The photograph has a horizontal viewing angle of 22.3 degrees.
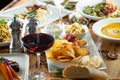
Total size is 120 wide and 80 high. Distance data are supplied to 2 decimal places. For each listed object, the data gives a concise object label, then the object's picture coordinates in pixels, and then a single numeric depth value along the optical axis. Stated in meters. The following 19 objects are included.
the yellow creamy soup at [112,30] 1.54
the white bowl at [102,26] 1.46
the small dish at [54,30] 1.50
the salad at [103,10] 1.84
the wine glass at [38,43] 1.14
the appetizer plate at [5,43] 1.41
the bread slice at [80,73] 0.95
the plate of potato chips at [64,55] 1.20
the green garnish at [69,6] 1.93
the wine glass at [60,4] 1.75
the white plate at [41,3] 1.77
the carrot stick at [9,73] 1.11
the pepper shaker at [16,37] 1.36
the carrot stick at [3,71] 1.10
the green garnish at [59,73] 1.18
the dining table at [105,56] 1.22
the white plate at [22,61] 1.16
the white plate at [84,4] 1.83
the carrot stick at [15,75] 1.13
